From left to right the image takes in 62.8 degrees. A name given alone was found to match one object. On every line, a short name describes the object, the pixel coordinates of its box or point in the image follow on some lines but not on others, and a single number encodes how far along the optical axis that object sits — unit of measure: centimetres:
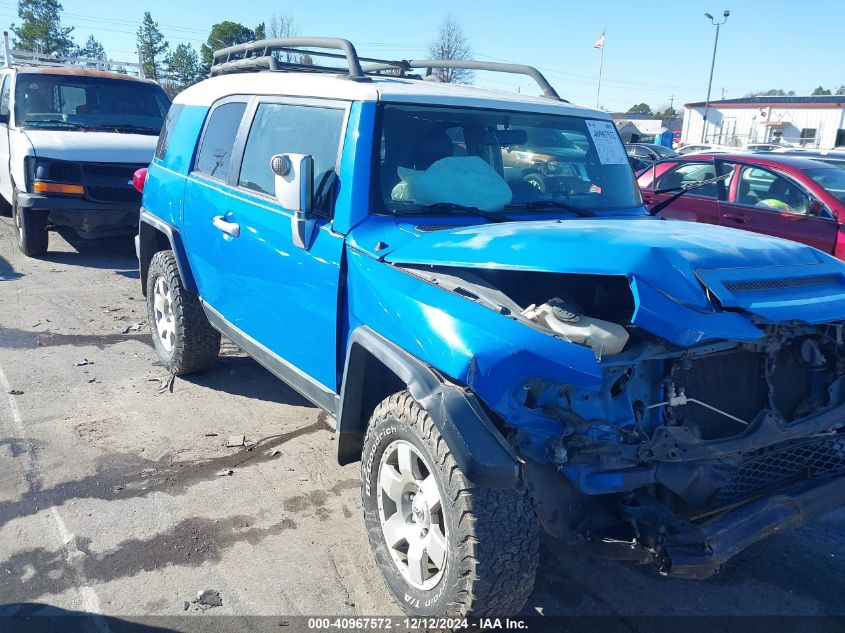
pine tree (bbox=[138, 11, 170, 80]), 4677
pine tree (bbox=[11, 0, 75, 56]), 4310
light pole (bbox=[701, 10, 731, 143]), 4397
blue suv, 236
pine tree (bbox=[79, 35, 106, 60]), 5393
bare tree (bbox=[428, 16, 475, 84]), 4394
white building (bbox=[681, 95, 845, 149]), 4622
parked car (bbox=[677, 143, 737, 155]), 1784
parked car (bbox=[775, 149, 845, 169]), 1000
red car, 682
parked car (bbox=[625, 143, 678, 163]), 1899
